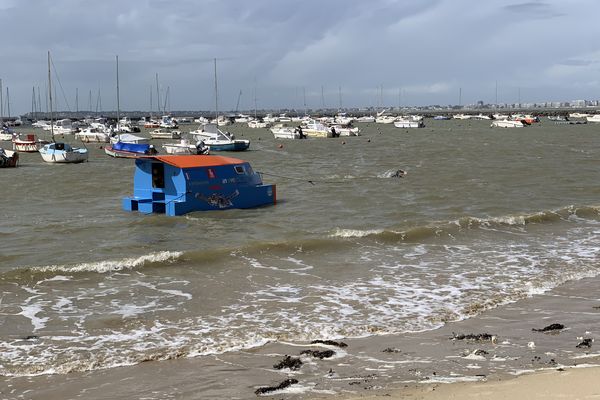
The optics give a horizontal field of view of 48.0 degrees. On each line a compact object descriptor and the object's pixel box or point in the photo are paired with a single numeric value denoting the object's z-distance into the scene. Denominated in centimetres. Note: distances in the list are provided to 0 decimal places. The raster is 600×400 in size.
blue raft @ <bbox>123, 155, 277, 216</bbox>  2359
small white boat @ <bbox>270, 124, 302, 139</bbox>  8862
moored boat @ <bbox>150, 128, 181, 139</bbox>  9094
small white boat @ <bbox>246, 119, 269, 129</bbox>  13962
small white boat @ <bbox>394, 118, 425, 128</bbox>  13175
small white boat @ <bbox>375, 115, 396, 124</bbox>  16875
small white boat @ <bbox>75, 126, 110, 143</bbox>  8375
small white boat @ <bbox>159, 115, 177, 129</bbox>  12415
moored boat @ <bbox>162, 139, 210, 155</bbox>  5544
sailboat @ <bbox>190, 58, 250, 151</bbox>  6294
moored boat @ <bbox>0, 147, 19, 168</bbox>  4741
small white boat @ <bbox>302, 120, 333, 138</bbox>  9175
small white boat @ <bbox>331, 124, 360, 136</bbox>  9781
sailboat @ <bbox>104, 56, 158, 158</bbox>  5670
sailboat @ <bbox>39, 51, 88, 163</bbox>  5116
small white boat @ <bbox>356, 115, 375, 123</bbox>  18702
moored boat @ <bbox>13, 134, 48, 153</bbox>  6212
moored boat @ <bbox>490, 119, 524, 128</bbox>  12581
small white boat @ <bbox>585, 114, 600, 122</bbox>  14625
